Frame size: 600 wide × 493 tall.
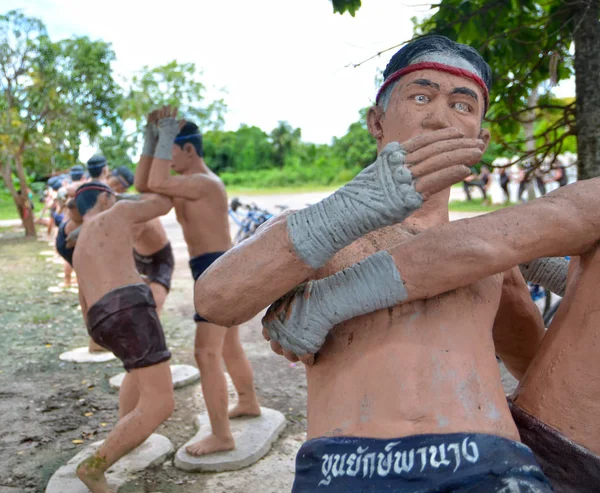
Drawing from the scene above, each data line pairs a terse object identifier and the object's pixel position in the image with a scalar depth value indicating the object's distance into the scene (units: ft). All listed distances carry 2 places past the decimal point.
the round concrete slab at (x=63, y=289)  31.90
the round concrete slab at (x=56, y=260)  41.34
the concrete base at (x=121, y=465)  12.00
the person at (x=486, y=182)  59.31
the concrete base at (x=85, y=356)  20.12
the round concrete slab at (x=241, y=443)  12.66
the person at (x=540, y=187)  47.05
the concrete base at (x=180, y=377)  17.56
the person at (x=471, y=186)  60.18
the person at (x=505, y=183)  53.21
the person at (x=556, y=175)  48.66
